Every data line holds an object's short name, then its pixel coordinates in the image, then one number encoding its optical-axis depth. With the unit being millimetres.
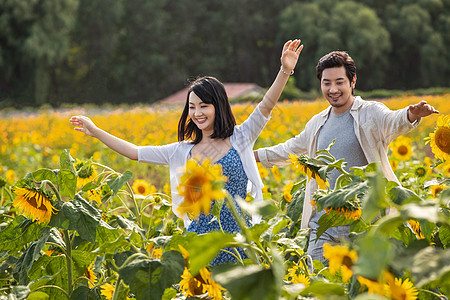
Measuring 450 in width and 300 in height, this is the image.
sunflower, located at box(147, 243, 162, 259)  3035
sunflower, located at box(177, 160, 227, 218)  1978
